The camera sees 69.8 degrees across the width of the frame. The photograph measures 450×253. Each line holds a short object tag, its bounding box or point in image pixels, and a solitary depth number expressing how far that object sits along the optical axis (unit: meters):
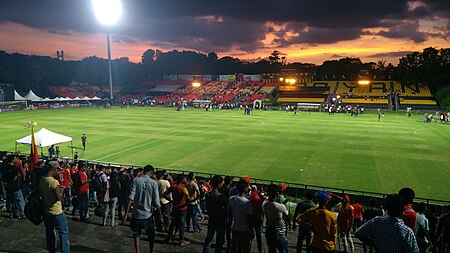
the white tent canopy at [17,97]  70.72
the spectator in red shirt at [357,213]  8.66
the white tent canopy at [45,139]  19.11
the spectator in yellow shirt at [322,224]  5.02
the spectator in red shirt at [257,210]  6.51
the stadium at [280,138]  18.30
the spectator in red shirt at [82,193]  9.05
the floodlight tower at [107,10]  51.59
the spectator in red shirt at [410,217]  5.80
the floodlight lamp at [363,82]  79.65
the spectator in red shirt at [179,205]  7.38
